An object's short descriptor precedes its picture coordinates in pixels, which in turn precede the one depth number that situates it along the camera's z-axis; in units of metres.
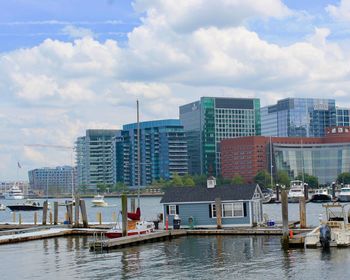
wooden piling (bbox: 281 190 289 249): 50.28
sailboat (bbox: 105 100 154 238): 59.78
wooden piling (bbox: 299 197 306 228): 61.00
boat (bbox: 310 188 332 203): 173.38
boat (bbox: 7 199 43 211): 154.52
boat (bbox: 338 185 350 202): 180.38
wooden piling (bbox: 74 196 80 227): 72.00
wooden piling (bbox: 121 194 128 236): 56.89
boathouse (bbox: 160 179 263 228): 63.19
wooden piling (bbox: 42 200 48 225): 77.74
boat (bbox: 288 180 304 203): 189.62
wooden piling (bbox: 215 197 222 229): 61.69
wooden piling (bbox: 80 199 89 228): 71.62
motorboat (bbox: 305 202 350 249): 49.19
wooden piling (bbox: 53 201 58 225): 77.44
